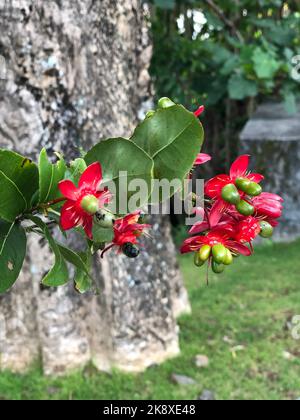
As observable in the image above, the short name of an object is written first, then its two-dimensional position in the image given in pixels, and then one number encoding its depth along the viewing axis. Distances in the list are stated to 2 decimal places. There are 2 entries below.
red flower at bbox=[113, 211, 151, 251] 0.54
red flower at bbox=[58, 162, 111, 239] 0.45
